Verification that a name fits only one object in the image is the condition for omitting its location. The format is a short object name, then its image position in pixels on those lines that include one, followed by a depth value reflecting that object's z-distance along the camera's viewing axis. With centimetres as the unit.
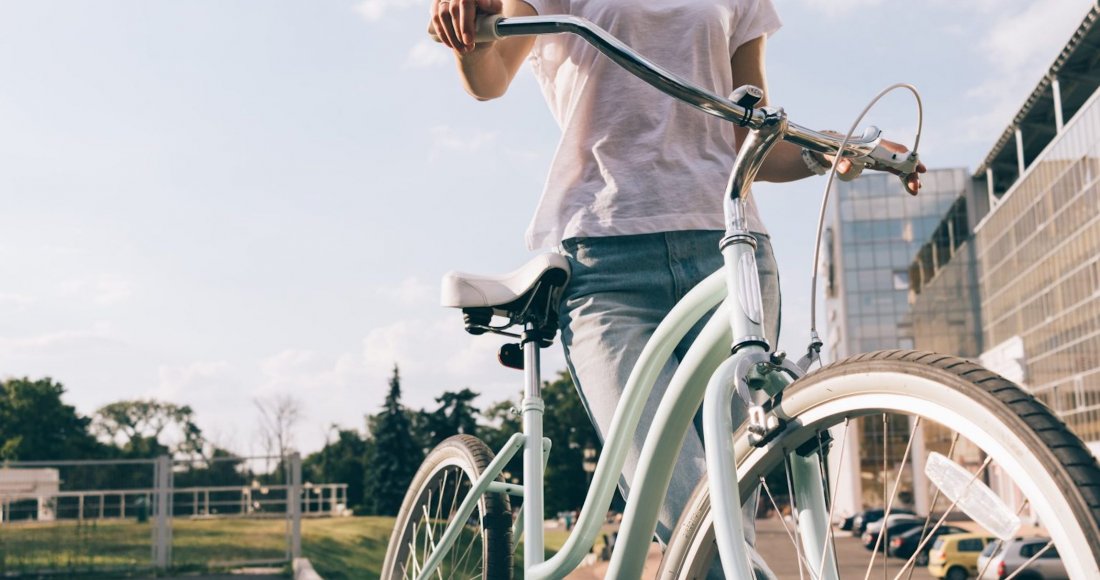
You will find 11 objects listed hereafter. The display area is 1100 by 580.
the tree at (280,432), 4050
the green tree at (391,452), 4253
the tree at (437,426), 3811
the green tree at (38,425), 5434
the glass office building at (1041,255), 4016
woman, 201
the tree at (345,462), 5056
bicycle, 107
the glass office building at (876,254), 6756
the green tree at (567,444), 4128
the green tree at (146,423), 6806
